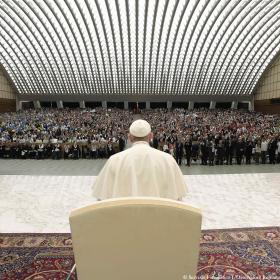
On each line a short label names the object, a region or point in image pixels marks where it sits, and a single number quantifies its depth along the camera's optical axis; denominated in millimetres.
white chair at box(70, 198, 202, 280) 1938
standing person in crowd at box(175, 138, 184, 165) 14789
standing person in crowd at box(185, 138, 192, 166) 14563
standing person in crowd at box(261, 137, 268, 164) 14875
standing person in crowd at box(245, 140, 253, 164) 15070
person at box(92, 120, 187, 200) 3080
